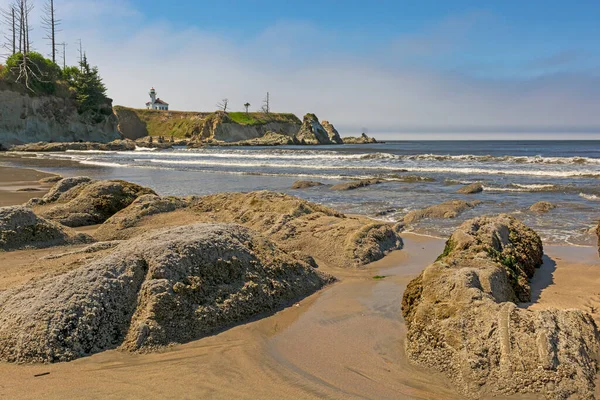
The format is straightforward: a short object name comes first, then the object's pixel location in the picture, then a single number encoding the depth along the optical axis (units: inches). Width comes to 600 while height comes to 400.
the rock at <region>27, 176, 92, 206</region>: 391.5
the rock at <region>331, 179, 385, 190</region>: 660.7
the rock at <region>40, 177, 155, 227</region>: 338.6
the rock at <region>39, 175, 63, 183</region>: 686.0
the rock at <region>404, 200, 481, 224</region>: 393.4
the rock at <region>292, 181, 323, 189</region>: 689.0
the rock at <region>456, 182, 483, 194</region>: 611.8
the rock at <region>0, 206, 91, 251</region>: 243.0
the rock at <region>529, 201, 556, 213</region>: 441.8
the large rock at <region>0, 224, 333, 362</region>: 131.6
